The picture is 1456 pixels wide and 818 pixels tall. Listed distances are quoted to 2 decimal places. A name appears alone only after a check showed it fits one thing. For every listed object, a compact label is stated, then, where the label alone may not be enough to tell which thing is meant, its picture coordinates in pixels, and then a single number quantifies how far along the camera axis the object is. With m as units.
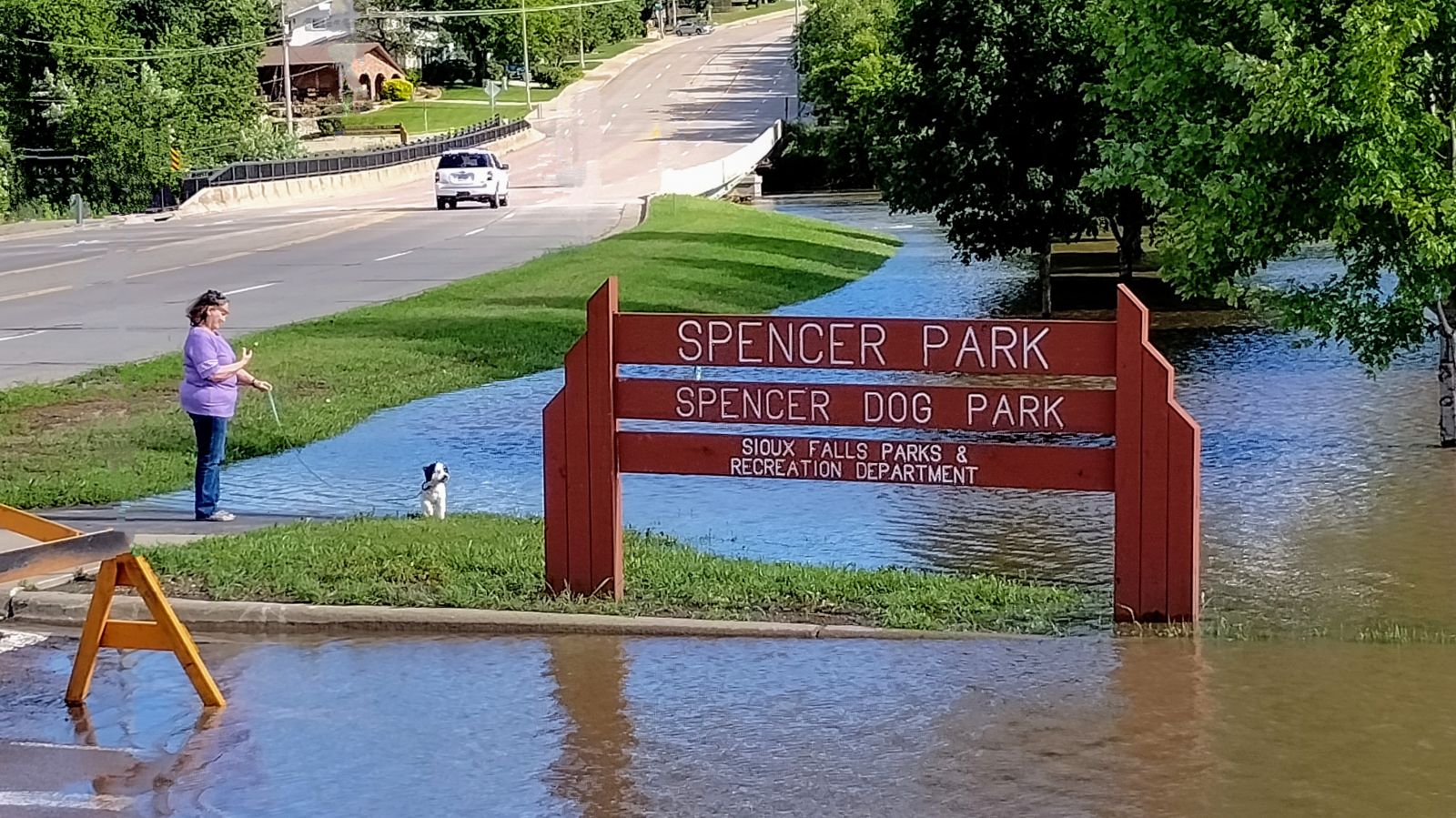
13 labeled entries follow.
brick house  110.69
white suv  54.66
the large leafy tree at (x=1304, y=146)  12.15
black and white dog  10.50
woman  11.17
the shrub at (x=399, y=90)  117.75
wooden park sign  7.90
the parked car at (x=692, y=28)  172.89
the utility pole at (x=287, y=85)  79.75
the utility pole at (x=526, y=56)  119.69
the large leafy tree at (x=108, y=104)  72.31
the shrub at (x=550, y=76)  129.12
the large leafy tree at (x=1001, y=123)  23.98
